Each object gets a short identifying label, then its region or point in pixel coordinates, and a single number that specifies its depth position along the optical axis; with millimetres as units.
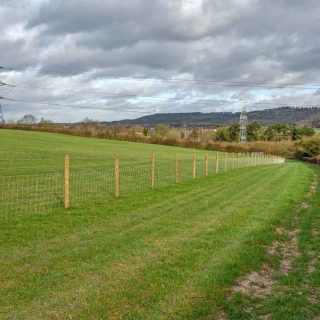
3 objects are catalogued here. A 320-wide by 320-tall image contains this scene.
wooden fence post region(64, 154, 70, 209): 11049
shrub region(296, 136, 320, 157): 78625
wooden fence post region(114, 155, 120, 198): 13479
